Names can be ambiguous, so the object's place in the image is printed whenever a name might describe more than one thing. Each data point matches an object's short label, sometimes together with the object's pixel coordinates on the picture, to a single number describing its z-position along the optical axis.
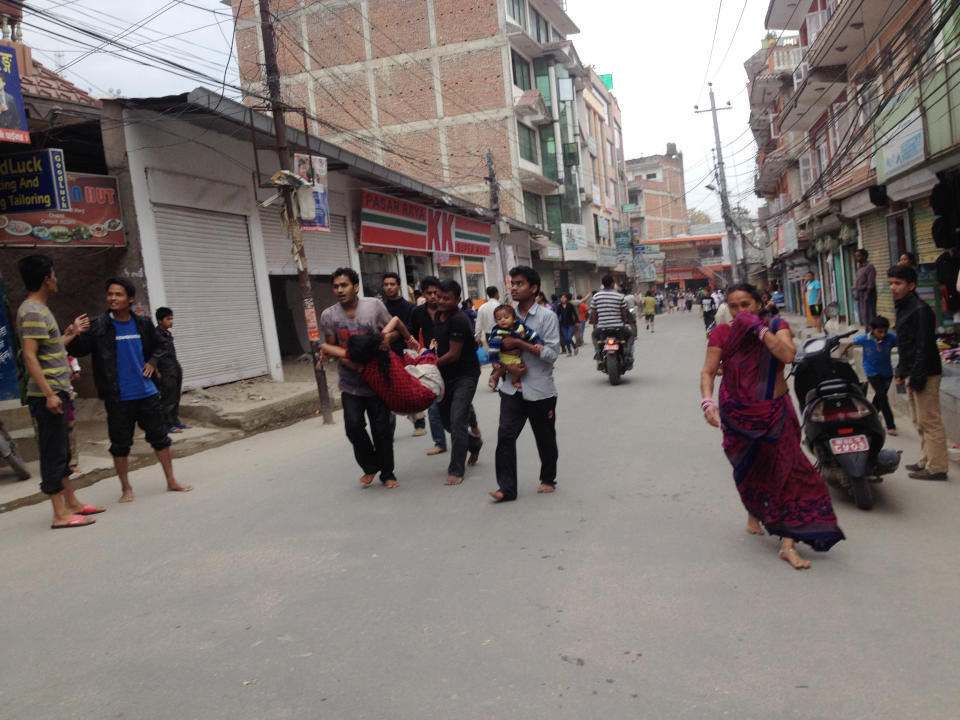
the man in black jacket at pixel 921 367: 5.52
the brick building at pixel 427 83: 32.97
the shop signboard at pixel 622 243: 54.72
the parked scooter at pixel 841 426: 4.92
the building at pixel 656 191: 74.75
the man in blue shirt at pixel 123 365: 5.97
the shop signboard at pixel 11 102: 7.78
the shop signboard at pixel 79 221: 9.59
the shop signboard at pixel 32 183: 9.24
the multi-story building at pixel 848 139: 12.44
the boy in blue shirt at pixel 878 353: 6.98
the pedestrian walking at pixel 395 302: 7.41
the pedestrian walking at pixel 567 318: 19.57
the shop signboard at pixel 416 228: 19.47
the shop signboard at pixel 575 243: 39.22
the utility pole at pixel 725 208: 37.84
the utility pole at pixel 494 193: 26.08
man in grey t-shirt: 6.16
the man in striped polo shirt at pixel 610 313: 12.74
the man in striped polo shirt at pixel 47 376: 5.34
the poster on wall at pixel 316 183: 12.00
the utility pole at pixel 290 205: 11.00
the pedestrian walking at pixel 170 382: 9.93
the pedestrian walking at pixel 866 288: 14.58
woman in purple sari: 4.00
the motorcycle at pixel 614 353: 12.54
